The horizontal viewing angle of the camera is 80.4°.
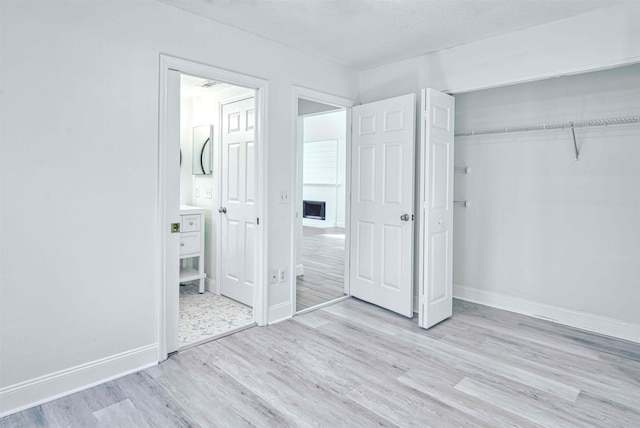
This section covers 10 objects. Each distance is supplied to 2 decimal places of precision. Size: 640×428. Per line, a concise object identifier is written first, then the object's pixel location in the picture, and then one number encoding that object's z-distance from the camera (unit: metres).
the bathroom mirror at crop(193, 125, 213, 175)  4.54
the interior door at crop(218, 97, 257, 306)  3.79
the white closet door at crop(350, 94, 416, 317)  3.50
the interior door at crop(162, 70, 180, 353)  2.66
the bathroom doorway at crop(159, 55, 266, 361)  2.67
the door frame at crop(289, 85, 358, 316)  3.49
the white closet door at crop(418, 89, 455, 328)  3.25
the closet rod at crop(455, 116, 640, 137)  2.99
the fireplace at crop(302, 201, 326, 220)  10.29
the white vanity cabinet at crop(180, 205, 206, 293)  4.09
